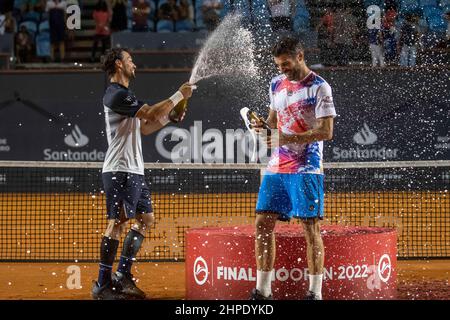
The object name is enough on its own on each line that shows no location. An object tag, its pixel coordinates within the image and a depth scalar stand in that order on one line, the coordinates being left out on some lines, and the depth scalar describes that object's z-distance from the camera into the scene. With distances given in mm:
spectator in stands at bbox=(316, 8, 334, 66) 14484
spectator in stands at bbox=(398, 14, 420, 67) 14250
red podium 6273
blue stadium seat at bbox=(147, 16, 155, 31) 17750
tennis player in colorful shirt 6051
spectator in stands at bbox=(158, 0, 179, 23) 17781
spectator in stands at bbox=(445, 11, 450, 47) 14516
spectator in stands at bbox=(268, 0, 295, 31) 14073
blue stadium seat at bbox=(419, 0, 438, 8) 15453
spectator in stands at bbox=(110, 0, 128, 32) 17281
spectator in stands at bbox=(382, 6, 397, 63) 14336
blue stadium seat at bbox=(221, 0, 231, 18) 15983
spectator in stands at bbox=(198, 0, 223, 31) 16938
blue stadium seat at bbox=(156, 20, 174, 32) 17656
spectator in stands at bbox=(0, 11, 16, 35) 17347
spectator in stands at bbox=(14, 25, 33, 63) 17047
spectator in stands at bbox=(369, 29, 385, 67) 14555
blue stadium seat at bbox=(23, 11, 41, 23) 18219
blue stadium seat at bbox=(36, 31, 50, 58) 17688
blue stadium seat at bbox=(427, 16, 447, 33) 14906
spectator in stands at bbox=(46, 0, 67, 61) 17047
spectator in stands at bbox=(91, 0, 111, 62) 17031
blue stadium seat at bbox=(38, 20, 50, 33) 17906
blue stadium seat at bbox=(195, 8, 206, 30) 17578
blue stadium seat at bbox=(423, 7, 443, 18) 15117
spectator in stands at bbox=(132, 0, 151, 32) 17297
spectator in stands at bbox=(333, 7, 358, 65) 14828
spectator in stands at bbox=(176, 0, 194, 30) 17656
